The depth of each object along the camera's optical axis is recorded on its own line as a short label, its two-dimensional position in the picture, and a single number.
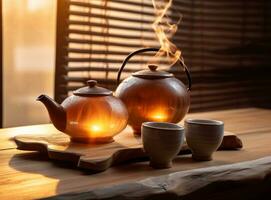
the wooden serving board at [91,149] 1.18
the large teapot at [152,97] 1.51
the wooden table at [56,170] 1.02
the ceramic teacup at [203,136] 1.26
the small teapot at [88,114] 1.32
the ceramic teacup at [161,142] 1.16
